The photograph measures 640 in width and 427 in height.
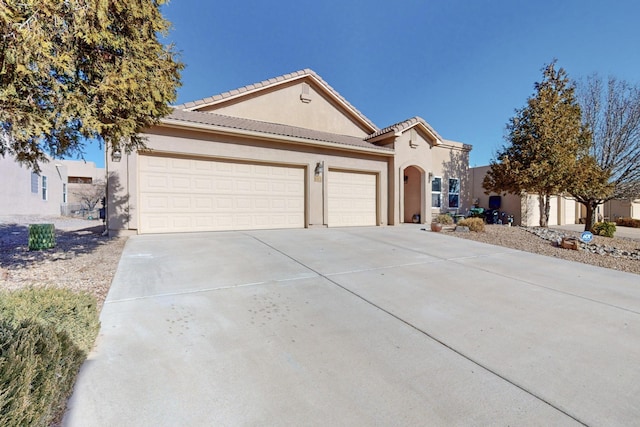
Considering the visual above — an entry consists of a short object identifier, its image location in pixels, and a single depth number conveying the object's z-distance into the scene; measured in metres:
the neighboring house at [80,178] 26.03
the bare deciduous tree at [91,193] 24.17
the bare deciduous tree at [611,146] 12.14
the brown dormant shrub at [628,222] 20.95
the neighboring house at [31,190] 15.48
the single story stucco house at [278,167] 8.90
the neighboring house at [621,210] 22.42
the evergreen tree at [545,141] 12.49
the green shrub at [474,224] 10.55
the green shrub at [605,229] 12.23
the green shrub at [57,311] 2.27
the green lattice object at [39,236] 6.42
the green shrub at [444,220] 11.88
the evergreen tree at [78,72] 3.40
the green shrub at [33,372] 1.37
